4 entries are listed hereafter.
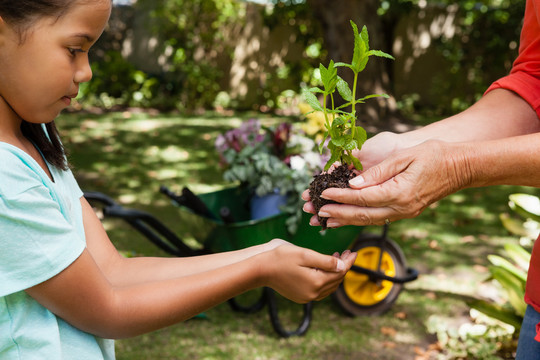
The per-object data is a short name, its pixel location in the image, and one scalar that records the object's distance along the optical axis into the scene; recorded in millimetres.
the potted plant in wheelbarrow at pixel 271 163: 3197
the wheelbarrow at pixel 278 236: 3117
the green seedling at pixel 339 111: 1415
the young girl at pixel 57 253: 1095
